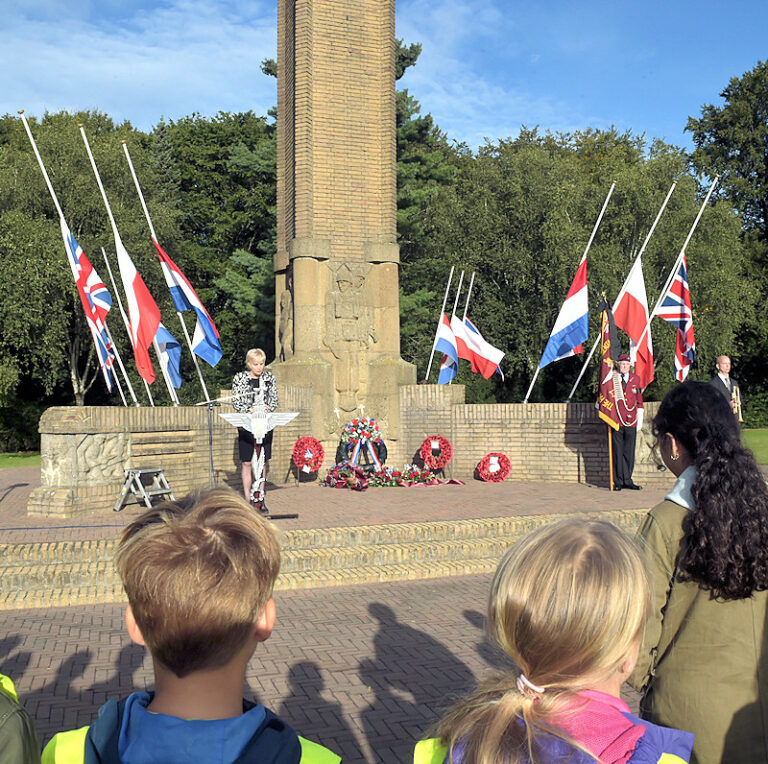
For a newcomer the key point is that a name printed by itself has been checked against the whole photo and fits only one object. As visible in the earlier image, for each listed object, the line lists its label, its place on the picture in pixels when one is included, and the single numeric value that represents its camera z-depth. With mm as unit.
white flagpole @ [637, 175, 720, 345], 13617
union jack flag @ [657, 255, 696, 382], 14086
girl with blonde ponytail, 1462
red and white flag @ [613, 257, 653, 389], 13547
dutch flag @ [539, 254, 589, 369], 14078
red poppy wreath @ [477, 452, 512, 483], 14297
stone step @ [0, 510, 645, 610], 6863
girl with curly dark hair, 2277
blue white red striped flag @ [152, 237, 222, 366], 12688
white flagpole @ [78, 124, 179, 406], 12192
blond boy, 1571
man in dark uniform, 12781
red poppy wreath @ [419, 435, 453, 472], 14367
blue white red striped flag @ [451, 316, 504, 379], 16547
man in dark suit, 12370
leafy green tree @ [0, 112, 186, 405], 25547
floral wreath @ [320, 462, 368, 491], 13645
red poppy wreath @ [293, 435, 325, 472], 13617
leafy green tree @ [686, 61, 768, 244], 40844
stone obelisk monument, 15141
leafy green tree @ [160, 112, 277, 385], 33281
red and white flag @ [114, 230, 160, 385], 11812
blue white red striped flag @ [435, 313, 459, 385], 16578
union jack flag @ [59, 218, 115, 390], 11703
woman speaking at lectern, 10062
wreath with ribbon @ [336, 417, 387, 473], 14258
